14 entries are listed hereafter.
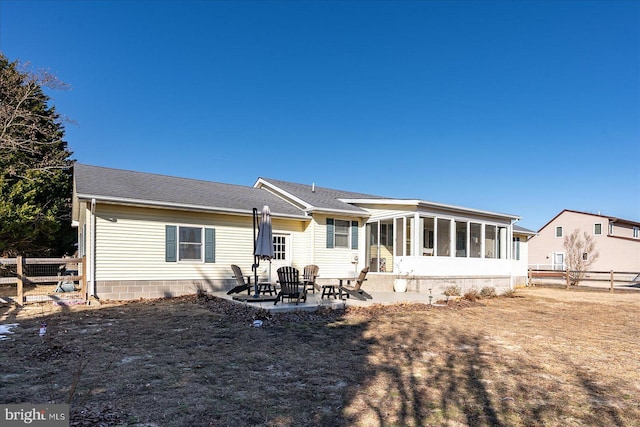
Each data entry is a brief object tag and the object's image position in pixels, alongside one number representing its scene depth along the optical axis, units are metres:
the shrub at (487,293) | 15.12
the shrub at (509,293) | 15.81
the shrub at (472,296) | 13.49
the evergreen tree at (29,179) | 16.86
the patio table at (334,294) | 11.20
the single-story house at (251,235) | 11.70
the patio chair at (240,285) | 11.14
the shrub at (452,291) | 13.87
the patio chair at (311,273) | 12.34
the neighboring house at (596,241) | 29.41
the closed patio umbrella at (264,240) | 9.93
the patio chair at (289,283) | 9.67
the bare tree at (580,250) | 29.99
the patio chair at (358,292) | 11.35
